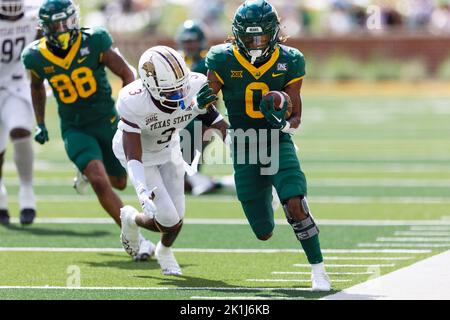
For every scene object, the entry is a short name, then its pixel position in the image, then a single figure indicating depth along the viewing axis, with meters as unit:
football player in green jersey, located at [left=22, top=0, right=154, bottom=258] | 17.27
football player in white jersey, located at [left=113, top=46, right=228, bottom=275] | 14.61
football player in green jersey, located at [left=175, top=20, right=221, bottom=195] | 23.98
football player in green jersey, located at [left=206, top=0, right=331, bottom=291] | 14.07
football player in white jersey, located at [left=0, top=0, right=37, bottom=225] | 20.48
